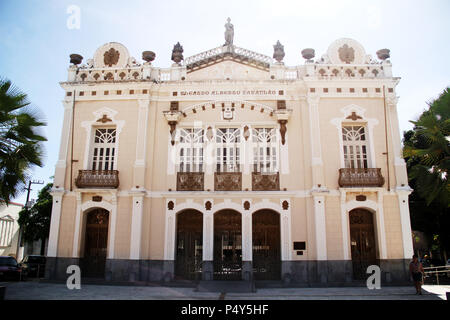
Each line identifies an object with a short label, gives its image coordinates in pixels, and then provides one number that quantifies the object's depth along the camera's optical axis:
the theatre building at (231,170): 15.92
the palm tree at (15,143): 12.38
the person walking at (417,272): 12.85
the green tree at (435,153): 12.65
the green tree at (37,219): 28.95
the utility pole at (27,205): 29.47
